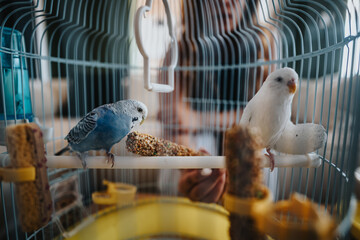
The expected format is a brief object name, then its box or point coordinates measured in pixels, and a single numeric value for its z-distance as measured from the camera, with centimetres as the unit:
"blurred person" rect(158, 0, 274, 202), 79
